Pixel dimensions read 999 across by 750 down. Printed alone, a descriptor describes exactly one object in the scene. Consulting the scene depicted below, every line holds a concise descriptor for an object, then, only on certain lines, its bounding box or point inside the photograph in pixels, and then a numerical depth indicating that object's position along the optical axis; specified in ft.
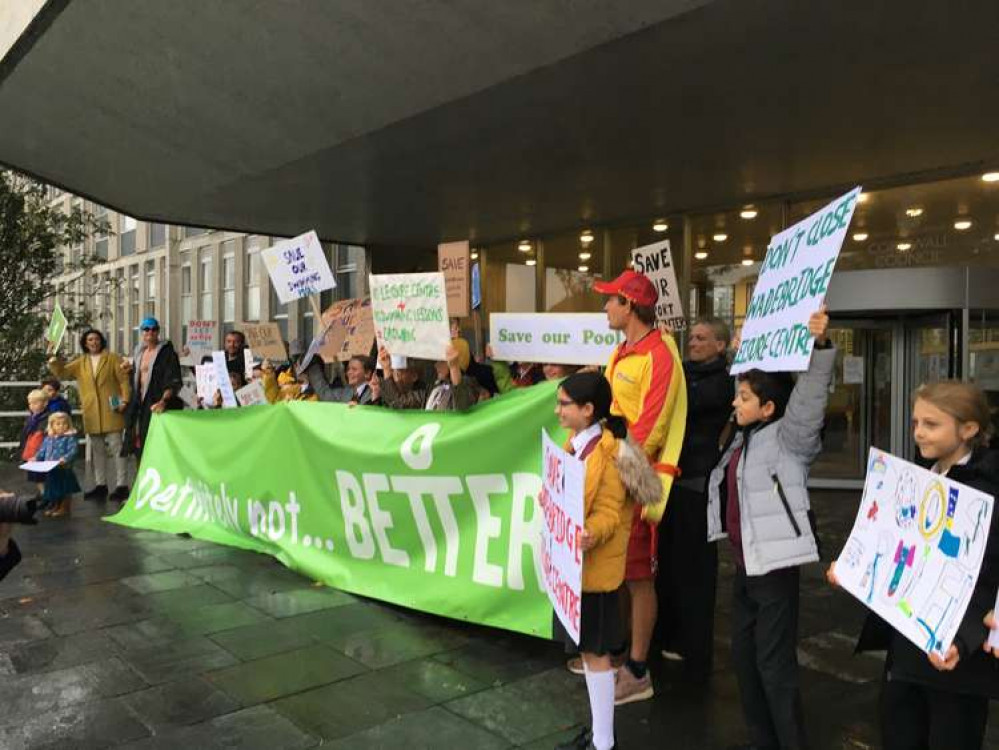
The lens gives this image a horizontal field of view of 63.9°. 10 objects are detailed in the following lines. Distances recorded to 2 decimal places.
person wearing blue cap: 29.17
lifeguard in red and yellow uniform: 12.22
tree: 47.26
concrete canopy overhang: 18.40
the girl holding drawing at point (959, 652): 7.54
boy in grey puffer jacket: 9.70
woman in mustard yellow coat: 29.73
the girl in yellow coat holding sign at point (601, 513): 10.12
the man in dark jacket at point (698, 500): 13.46
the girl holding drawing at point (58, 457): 26.84
